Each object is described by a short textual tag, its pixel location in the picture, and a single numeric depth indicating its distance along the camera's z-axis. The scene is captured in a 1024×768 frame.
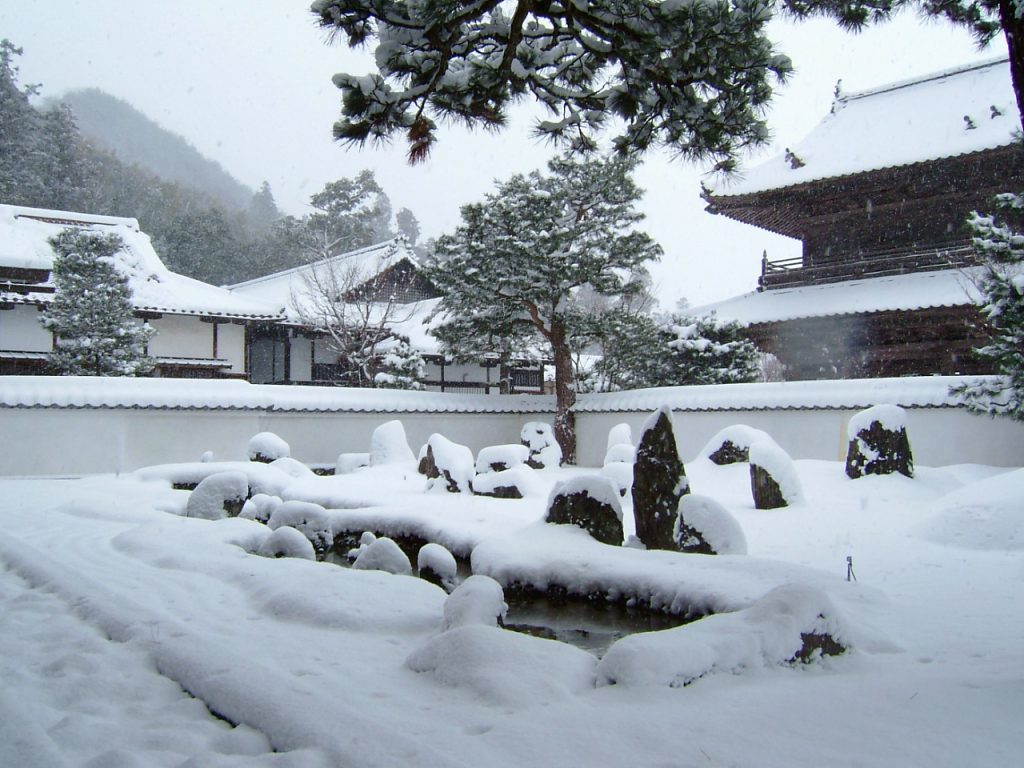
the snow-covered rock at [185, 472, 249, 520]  8.52
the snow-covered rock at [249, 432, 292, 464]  12.82
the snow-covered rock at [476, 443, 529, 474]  11.70
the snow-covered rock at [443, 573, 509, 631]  3.93
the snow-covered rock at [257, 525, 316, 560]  6.30
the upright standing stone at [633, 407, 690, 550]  6.84
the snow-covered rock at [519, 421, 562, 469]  15.10
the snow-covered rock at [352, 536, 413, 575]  5.74
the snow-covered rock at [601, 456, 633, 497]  9.83
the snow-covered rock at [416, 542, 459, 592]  6.04
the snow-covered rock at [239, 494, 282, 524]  8.91
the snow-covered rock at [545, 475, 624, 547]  6.69
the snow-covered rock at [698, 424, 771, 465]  11.20
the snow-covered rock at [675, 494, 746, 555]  6.10
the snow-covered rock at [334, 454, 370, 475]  13.87
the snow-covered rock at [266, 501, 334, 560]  7.54
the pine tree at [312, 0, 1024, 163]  3.77
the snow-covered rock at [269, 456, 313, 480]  11.72
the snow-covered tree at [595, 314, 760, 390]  16.20
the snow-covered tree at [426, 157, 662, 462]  15.23
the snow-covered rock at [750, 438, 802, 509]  9.00
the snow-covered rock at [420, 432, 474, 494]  10.61
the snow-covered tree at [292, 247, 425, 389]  17.98
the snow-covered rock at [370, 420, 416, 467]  13.30
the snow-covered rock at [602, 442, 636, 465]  11.91
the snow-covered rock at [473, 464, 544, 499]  10.26
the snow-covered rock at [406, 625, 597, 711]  2.88
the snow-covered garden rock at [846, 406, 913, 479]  9.83
